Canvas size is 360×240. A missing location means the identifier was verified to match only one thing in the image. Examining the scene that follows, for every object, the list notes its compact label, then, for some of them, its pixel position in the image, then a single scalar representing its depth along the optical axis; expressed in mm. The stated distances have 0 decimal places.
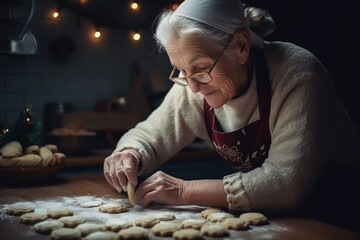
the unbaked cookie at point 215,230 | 1471
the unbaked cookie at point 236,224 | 1553
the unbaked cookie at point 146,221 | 1587
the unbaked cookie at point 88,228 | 1497
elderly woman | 1750
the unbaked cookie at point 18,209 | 1761
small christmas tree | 2385
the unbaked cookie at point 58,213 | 1721
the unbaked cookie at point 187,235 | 1433
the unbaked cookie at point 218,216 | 1640
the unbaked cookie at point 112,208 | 1791
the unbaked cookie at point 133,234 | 1443
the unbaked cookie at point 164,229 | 1486
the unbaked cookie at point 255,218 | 1611
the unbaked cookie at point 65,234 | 1425
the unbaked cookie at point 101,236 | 1424
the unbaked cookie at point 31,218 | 1639
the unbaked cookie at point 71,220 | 1598
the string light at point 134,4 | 2730
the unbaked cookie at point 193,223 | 1563
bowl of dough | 2262
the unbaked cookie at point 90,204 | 1885
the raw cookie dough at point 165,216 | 1677
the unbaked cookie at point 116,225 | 1551
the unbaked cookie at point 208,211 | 1717
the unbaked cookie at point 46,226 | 1529
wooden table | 1488
